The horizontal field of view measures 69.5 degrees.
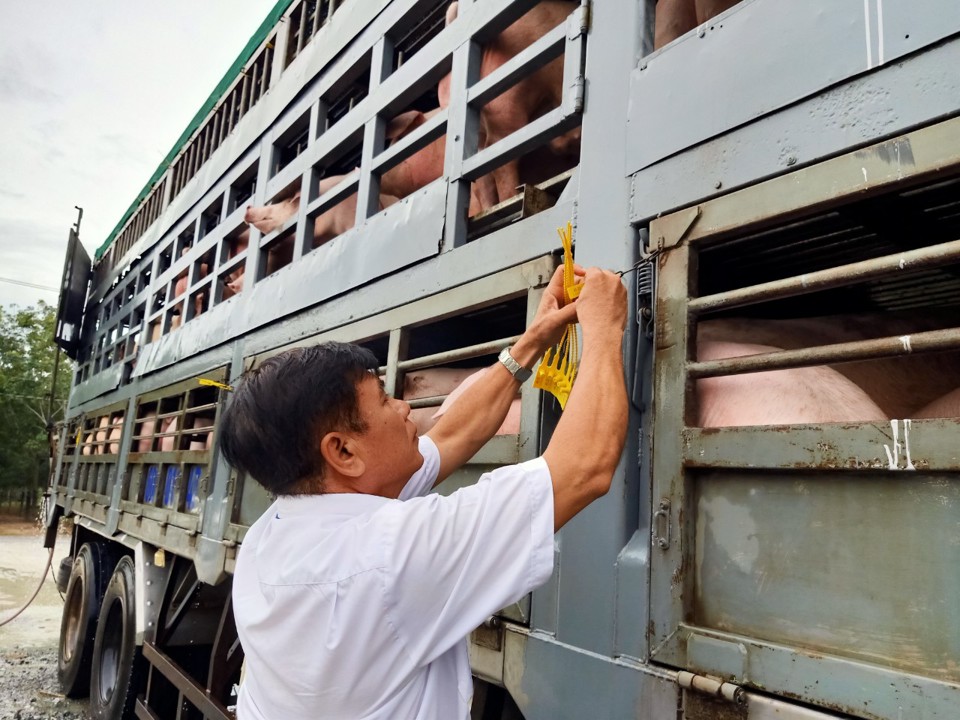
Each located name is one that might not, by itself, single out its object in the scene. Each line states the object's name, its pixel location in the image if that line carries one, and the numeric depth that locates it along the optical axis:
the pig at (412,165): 3.26
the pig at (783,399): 1.39
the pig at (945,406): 1.37
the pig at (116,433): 6.53
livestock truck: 1.18
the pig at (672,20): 1.99
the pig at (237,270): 4.70
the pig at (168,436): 4.76
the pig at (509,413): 2.04
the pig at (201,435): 4.91
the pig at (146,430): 5.37
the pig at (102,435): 7.11
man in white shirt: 1.19
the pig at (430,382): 2.54
